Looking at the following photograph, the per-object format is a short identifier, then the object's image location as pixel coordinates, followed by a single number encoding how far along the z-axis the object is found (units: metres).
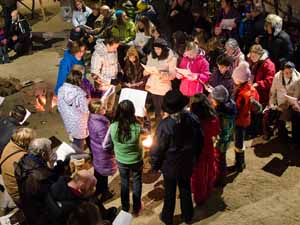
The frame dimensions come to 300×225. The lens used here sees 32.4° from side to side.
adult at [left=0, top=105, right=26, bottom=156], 6.50
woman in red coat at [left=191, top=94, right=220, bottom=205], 6.16
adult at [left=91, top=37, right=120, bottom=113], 8.17
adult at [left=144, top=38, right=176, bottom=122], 7.90
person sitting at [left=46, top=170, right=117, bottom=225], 5.11
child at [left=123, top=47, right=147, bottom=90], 8.06
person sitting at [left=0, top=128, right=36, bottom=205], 5.81
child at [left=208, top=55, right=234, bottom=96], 7.26
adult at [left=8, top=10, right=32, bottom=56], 12.51
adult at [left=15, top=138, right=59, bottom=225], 5.16
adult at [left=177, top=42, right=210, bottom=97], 7.75
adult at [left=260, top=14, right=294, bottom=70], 8.41
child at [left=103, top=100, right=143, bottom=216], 5.93
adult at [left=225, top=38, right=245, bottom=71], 7.79
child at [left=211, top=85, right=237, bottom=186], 6.45
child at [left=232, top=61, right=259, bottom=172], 6.97
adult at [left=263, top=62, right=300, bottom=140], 7.45
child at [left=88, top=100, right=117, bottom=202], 6.41
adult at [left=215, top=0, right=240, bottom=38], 10.01
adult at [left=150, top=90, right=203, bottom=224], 5.75
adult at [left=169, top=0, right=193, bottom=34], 10.30
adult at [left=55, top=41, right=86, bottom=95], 7.88
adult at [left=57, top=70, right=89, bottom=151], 6.99
